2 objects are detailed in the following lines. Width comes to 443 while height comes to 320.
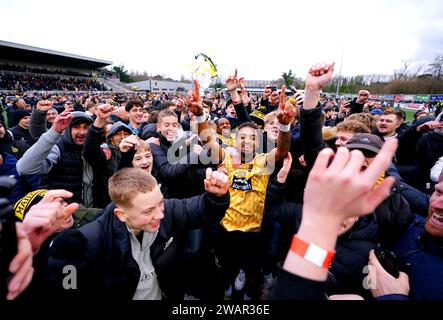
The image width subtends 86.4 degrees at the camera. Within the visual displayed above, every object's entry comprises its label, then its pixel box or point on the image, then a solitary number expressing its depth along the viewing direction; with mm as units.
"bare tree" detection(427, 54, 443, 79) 45562
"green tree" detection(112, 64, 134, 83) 67062
